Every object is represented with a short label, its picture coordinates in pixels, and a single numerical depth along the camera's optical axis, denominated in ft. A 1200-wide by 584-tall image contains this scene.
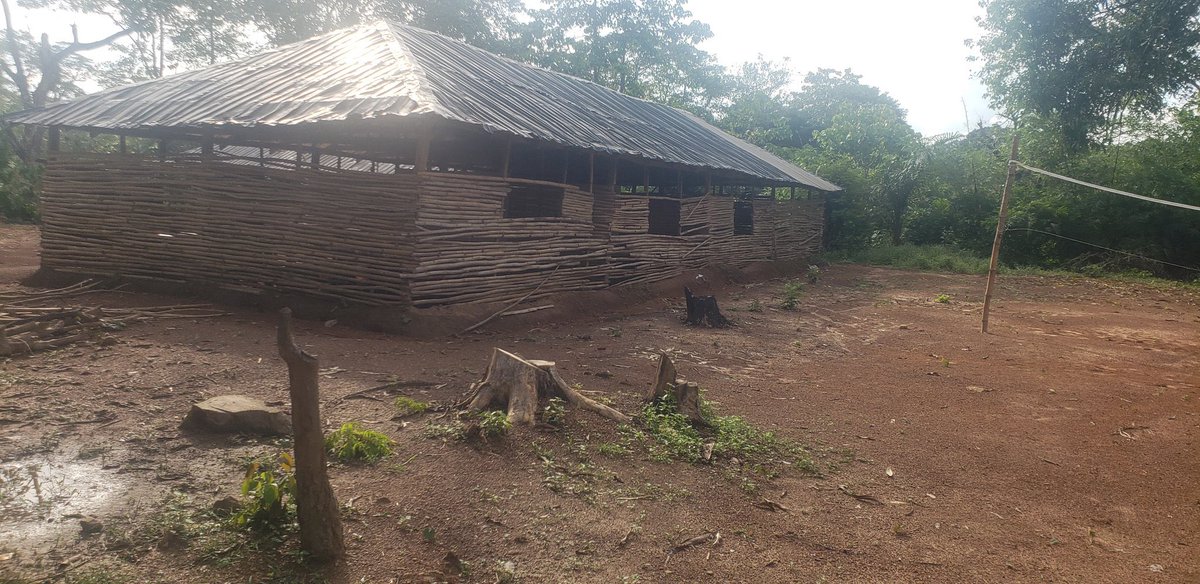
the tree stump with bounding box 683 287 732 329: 30.42
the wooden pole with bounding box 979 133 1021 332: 28.58
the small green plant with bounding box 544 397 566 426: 14.84
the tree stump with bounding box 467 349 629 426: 14.80
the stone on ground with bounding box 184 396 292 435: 12.98
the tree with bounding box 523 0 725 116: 88.02
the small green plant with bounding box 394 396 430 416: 15.17
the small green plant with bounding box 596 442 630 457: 14.05
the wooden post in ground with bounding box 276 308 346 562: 8.64
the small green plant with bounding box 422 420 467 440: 13.70
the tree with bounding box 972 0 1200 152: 61.62
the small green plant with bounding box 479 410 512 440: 13.76
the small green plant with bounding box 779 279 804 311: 37.29
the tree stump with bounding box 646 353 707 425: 16.34
